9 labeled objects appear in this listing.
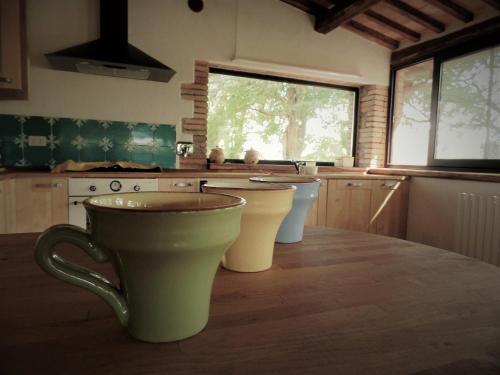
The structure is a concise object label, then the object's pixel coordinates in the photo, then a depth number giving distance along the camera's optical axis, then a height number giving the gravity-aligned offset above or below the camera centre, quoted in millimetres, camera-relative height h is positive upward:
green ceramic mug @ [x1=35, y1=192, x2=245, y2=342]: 293 -91
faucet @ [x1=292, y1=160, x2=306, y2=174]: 3520 -14
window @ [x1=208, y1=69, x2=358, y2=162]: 3723 +537
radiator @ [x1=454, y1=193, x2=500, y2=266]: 2702 -481
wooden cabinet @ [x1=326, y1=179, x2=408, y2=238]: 3377 -405
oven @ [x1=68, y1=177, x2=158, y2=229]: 2449 -222
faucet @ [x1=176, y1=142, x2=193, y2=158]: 3334 +115
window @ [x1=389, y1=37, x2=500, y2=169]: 3062 +586
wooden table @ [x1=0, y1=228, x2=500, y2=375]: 304 -178
